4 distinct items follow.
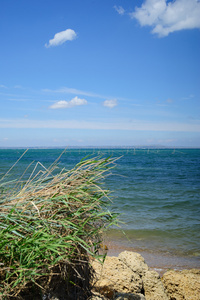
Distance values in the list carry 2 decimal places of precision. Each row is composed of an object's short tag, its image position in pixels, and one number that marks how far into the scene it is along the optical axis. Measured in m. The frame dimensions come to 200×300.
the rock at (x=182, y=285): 4.22
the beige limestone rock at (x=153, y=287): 4.15
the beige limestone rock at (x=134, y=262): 4.50
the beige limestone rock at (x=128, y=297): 3.31
